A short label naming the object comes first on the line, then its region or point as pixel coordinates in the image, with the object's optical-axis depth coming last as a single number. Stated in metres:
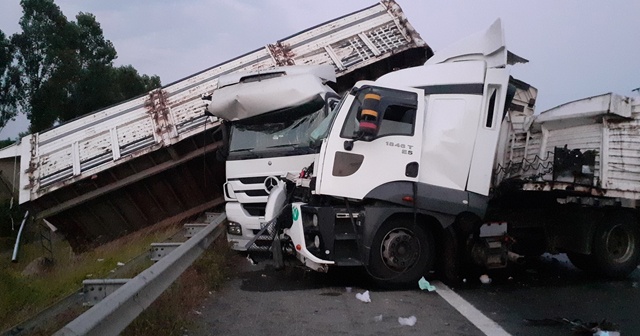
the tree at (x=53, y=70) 30.28
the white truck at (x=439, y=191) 6.99
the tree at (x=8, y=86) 29.67
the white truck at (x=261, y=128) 9.59
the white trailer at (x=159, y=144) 11.73
